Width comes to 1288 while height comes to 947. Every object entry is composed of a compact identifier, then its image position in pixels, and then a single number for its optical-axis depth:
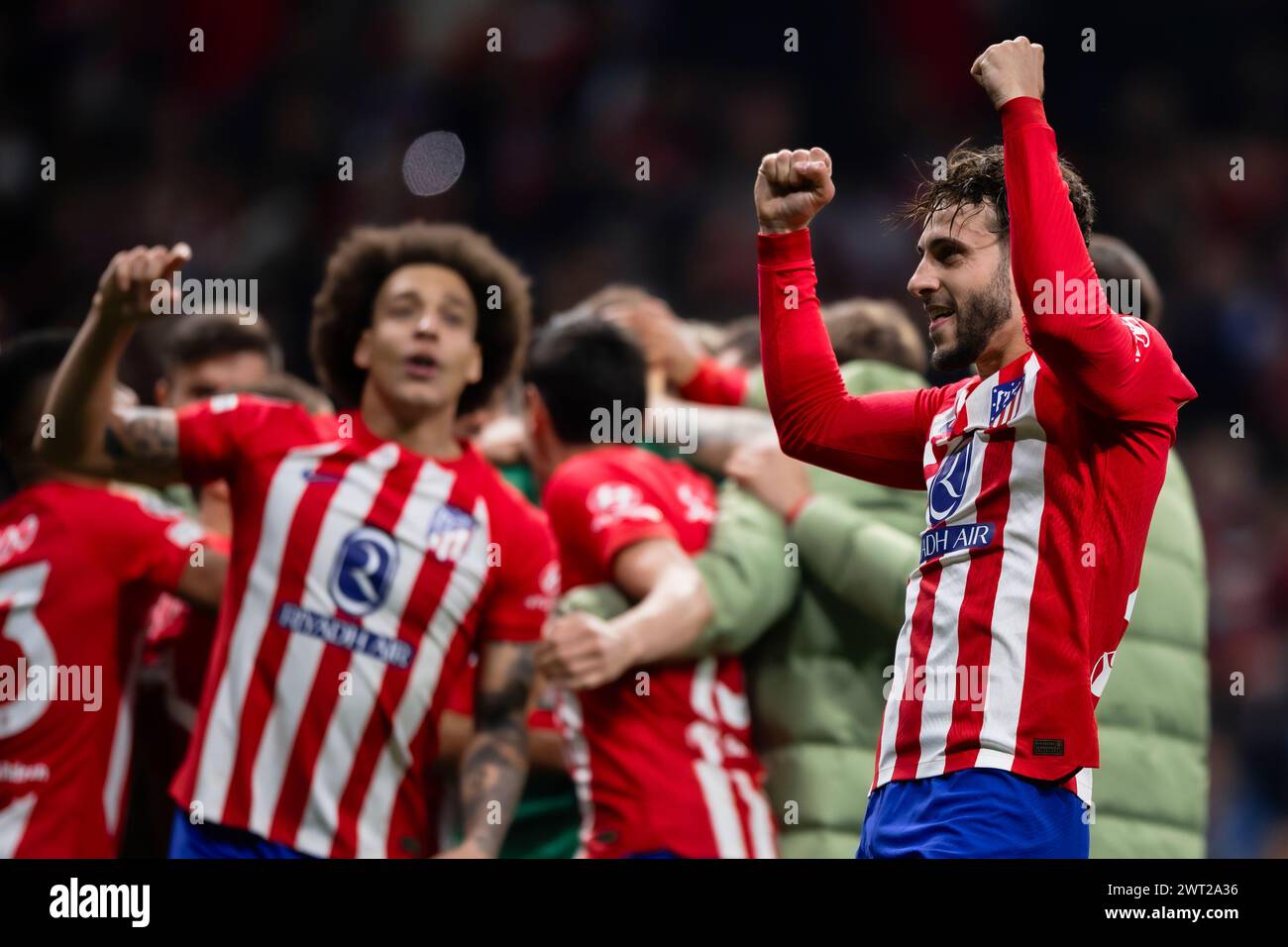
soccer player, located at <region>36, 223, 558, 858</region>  3.39
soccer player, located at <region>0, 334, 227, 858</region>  3.60
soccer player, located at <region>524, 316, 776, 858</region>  3.42
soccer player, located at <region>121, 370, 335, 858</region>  3.92
